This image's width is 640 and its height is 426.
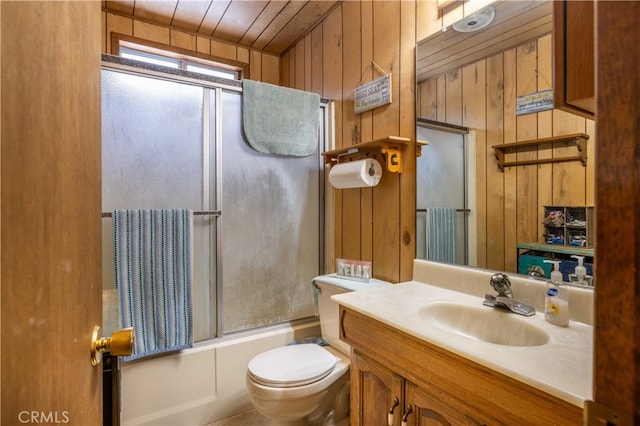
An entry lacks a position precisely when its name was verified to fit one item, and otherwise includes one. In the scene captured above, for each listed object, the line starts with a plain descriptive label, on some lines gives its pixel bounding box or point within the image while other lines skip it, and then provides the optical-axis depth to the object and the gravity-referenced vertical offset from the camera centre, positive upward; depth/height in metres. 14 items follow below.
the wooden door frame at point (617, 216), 0.34 -0.01
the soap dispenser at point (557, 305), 1.02 -0.30
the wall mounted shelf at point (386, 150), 1.64 +0.32
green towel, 1.95 +0.56
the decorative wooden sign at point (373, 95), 1.79 +0.66
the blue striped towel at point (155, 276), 1.59 -0.33
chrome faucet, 1.12 -0.33
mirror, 1.14 +0.27
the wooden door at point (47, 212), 0.33 +0.00
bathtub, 1.64 -0.92
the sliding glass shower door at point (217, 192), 1.63 +0.10
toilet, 1.41 -0.75
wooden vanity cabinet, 0.75 -0.49
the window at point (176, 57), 2.32 +1.18
